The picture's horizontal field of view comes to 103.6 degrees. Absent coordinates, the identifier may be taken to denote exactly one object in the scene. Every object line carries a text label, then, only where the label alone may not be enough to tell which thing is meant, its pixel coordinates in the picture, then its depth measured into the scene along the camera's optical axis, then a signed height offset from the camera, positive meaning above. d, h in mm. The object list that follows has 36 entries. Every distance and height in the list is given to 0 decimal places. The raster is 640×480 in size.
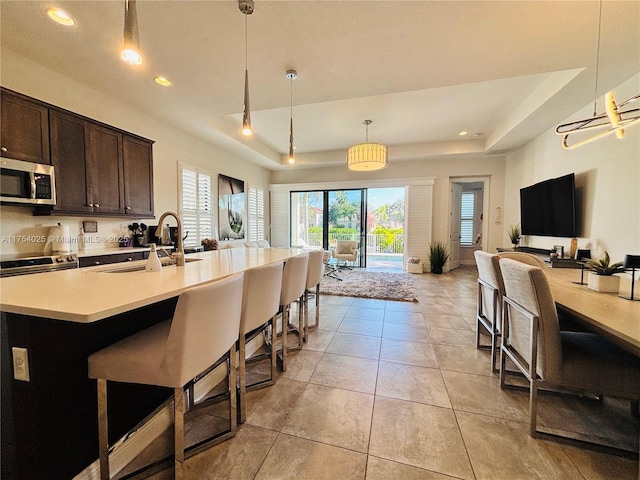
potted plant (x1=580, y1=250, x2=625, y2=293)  1520 -288
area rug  4152 -1102
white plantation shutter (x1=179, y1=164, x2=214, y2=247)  4223 +400
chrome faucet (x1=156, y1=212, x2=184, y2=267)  1804 -189
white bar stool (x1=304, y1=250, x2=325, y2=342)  2580 -499
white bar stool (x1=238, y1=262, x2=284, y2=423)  1512 -478
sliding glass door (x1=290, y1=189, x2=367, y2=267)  6785 +255
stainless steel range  1996 -328
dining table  1004 -396
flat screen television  3396 +323
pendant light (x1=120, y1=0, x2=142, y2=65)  1111 +863
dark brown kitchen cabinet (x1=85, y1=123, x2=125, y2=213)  2757 +654
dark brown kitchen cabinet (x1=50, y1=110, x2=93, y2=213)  2445 +635
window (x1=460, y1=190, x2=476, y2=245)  7645 +342
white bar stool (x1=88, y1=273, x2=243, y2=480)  1012 -543
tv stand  2828 -377
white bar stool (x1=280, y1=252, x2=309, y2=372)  2074 -486
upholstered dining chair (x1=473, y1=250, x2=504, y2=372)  1956 -554
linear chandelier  1582 +737
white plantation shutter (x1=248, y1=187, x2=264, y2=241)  6312 +346
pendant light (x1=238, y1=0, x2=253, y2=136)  1757 +1548
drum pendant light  4113 +1169
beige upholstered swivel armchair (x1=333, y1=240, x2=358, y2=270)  5996 -589
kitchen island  927 -573
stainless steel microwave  2078 +370
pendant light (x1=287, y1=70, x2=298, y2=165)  2526 +1558
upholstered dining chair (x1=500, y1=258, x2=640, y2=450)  1252 -671
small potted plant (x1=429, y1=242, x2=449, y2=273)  6117 -702
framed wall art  5145 +398
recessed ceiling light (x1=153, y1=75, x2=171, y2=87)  2659 +1566
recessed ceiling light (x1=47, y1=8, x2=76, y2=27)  1833 +1559
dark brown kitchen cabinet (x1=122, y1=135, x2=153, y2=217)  3170 +658
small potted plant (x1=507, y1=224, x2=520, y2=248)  4867 -126
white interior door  6523 +82
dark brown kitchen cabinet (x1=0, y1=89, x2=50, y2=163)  2104 +853
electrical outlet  967 -530
